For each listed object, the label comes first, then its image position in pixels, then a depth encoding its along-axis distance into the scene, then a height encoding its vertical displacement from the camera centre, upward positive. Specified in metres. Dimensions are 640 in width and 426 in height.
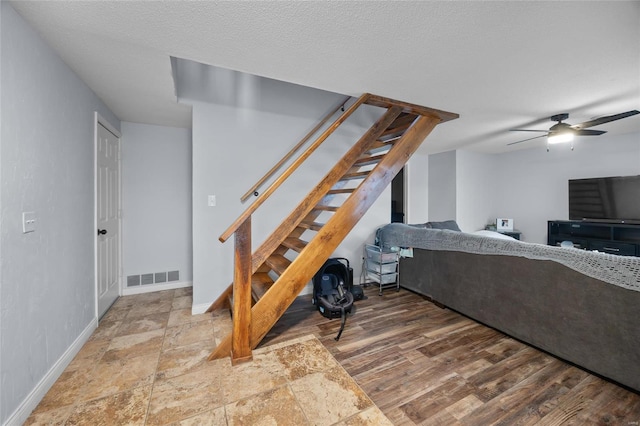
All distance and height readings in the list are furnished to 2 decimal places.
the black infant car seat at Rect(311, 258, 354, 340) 2.54 -0.89
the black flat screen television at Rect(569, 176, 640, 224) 3.84 +0.17
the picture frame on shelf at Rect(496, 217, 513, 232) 5.26 -0.31
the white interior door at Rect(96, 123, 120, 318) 2.51 -0.08
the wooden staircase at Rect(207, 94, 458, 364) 1.86 -0.18
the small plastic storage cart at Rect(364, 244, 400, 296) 3.39 -0.77
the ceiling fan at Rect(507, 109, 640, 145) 2.94 +0.93
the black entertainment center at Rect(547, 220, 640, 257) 3.78 -0.41
